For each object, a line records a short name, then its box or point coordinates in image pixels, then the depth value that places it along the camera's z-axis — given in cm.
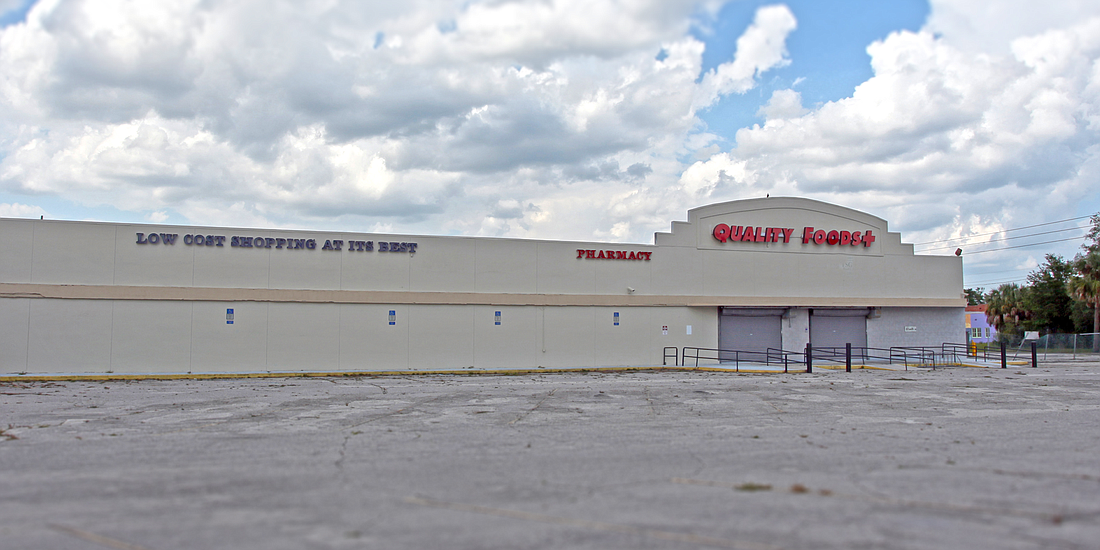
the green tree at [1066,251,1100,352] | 5716
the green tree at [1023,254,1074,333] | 6719
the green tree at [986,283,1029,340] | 7375
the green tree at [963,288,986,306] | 12912
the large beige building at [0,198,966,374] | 2603
